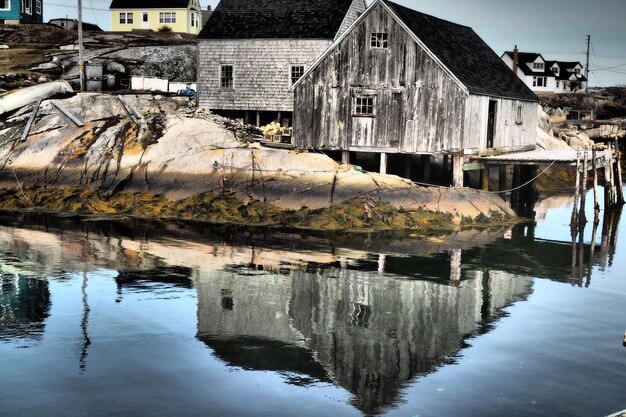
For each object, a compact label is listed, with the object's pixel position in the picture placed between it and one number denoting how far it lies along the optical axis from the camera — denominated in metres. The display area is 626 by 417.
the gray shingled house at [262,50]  40.56
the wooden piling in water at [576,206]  29.03
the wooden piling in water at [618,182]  34.62
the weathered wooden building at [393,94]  30.62
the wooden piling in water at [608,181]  31.62
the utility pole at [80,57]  41.59
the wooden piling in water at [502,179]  37.20
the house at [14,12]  64.12
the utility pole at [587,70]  102.33
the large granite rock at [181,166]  27.48
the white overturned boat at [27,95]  35.19
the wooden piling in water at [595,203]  30.84
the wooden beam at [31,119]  32.00
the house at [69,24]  71.19
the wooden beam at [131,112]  32.50
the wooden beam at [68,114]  32.51
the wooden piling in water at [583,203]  29.52
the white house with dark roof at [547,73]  99.06
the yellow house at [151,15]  70.31
